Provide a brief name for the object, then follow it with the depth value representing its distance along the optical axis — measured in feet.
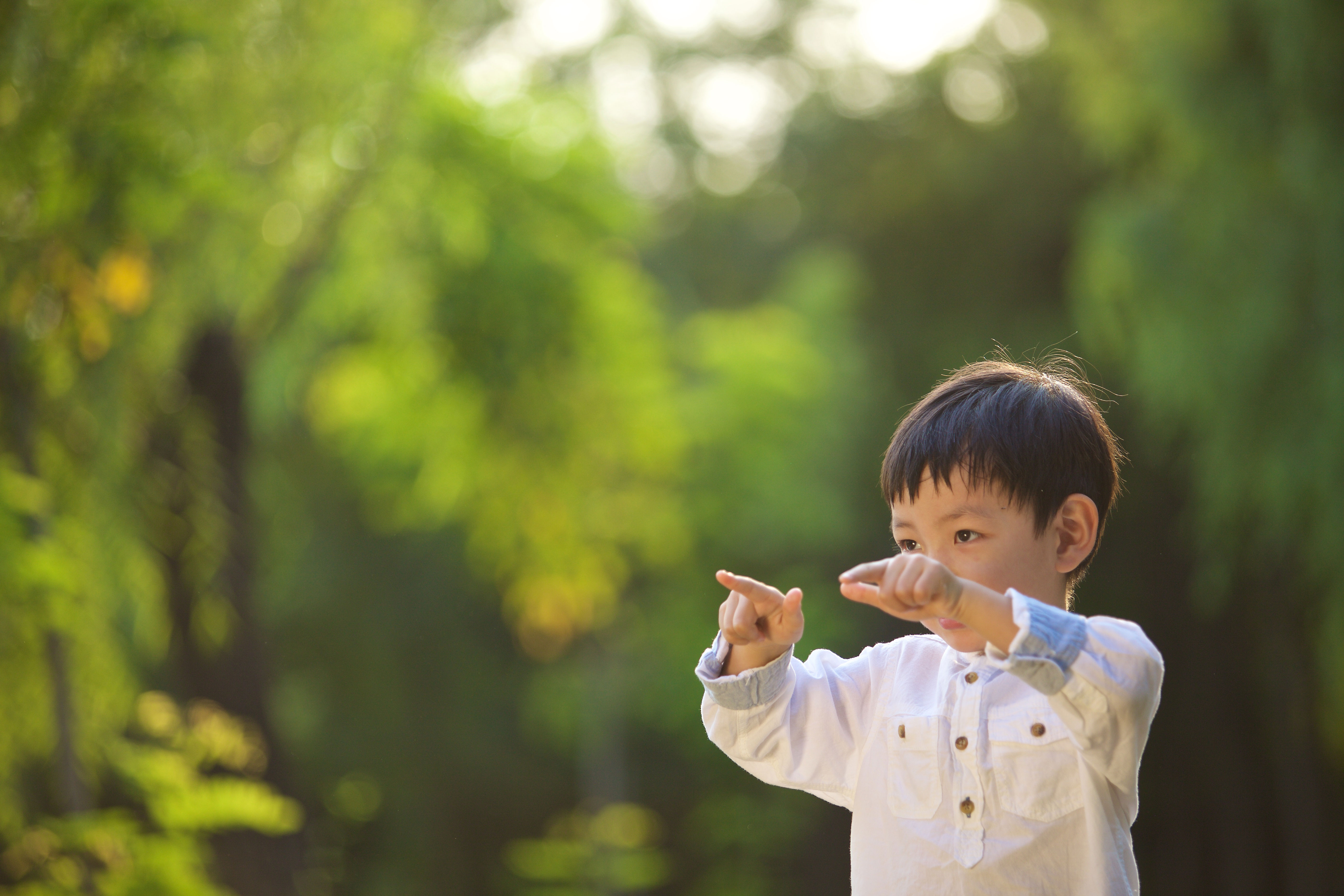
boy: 11.87
